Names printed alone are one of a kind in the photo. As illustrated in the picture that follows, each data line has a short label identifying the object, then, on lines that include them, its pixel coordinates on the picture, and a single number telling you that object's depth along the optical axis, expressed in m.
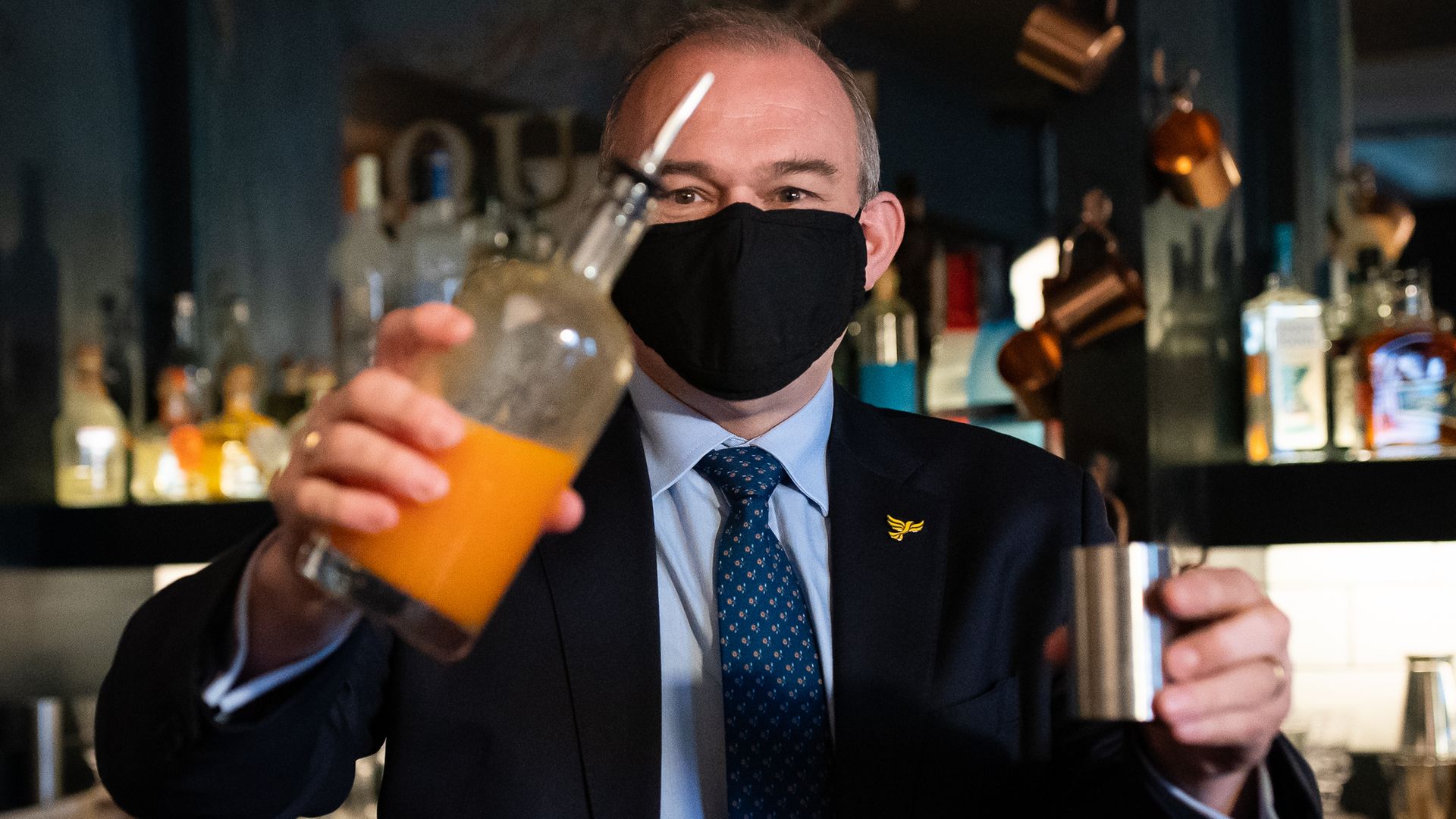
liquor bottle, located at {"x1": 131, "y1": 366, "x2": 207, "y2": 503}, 2.53
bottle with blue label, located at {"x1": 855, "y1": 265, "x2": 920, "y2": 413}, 2.31
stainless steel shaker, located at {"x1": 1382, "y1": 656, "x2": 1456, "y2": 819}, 2.09
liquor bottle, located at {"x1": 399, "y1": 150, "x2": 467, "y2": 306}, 2.52
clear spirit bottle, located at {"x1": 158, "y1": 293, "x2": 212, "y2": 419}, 2.61
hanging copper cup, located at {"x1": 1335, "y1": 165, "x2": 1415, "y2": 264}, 2.26
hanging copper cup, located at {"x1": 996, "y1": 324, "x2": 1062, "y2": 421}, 2.22
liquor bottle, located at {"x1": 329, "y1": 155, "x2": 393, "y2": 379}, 2.56
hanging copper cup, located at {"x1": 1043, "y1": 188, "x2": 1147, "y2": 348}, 2.09
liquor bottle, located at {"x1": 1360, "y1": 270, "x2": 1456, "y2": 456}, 2.02
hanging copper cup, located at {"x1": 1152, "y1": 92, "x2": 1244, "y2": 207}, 2.08
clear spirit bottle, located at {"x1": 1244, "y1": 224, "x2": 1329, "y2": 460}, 2.13
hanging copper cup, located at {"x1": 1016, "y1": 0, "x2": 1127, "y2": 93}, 2.11
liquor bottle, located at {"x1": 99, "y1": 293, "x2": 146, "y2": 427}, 2.71
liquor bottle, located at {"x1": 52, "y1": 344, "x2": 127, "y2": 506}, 2.54
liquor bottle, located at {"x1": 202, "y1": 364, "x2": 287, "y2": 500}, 2.48
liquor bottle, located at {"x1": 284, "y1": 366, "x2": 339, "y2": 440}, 2.60
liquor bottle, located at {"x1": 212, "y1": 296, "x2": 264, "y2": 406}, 2.75
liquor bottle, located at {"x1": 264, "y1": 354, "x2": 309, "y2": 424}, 2.65
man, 1.29
